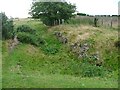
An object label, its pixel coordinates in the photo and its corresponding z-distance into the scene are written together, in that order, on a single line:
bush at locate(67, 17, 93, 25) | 19.06
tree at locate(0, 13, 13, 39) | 15.00
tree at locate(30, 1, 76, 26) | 17.72
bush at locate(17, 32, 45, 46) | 15.01
